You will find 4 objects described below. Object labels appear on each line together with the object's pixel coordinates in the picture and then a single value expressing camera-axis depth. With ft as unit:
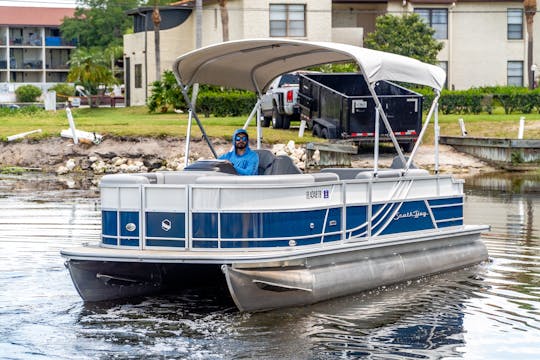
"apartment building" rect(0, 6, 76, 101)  340.39
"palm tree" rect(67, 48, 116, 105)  201.46
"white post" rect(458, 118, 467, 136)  113.70
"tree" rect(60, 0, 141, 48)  329.72
